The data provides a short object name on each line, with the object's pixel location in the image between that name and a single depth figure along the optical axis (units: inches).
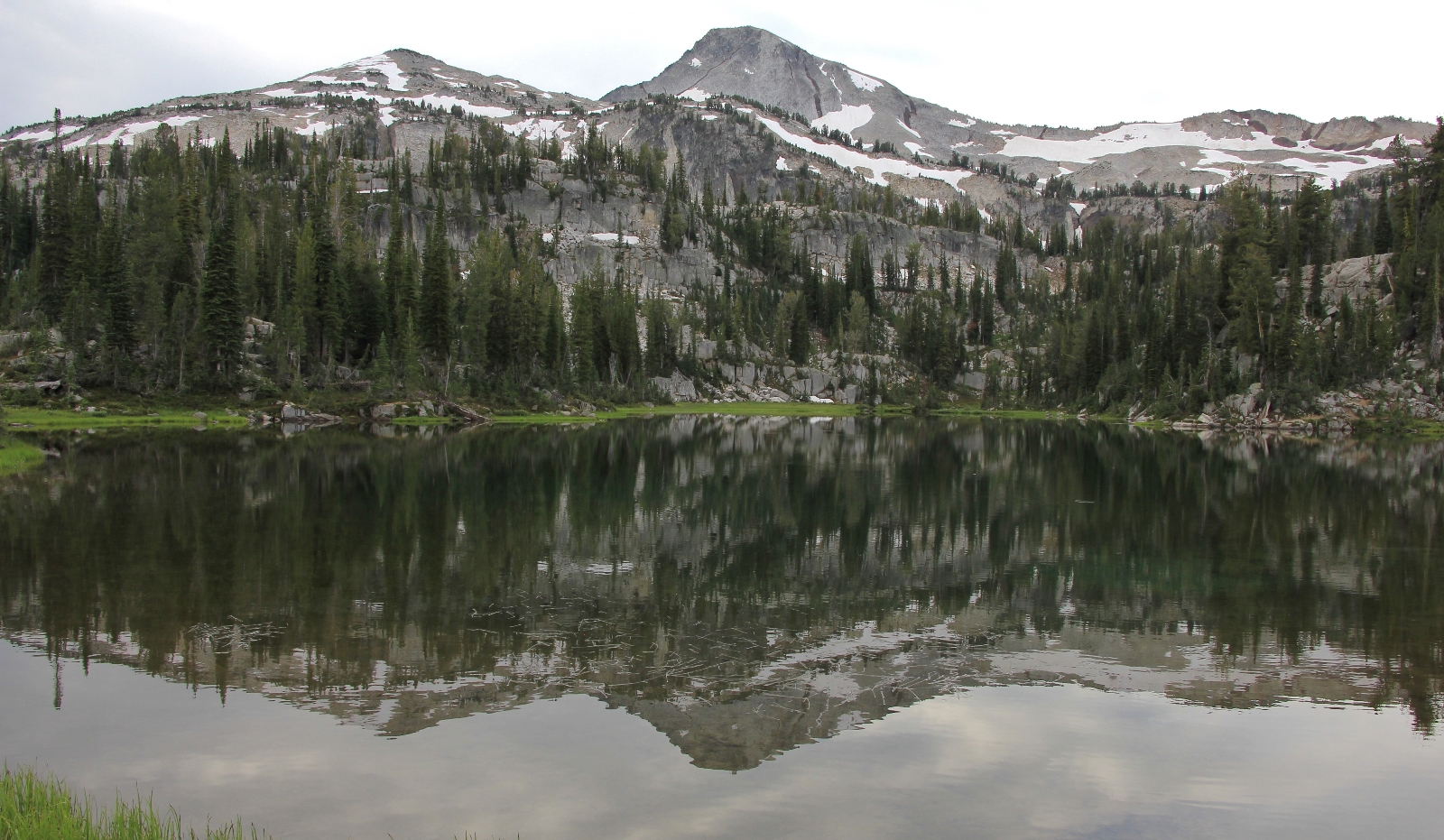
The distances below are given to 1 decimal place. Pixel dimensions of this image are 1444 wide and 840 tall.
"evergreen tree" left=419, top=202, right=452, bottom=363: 3243.1
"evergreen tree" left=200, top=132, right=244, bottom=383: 2694.4
